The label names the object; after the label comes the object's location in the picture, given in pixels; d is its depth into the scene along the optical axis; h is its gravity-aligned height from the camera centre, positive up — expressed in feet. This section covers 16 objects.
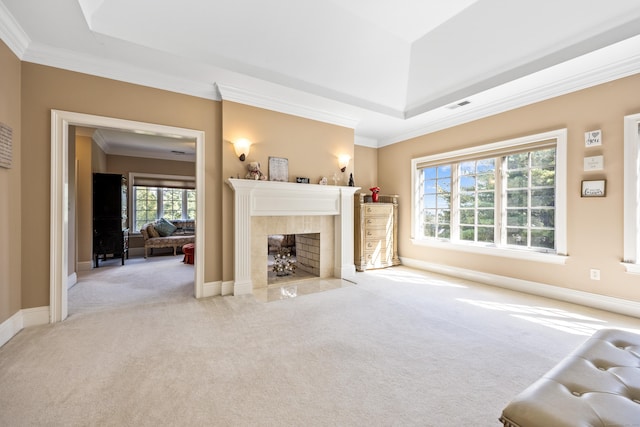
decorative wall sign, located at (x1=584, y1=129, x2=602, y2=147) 10.22 +2.82
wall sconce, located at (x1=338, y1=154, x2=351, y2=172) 15.60 +2.87
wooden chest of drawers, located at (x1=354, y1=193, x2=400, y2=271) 16.72 -1.35
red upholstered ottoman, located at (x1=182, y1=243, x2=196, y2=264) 18.93 -2.97
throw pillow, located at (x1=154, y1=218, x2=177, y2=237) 22.42 -1.35
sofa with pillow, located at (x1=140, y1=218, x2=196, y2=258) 21.54 -2.05
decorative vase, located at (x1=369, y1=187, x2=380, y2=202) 17.60 +1.15
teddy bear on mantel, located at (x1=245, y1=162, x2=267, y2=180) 12.44 +1.81
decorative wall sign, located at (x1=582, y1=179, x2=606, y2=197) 10.12 +0.93
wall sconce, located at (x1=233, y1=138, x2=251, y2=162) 12.27 +2.86
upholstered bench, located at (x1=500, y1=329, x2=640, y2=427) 3.14 -2.31
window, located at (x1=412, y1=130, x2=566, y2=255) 11.76 +0.84
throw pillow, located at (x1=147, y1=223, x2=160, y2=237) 21.79 -1.60
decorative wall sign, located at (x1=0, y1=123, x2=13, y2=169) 7.75 +1.87
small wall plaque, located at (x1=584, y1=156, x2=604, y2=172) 10.18 +1.87
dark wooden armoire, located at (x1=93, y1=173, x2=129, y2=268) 18.33 -0.37
